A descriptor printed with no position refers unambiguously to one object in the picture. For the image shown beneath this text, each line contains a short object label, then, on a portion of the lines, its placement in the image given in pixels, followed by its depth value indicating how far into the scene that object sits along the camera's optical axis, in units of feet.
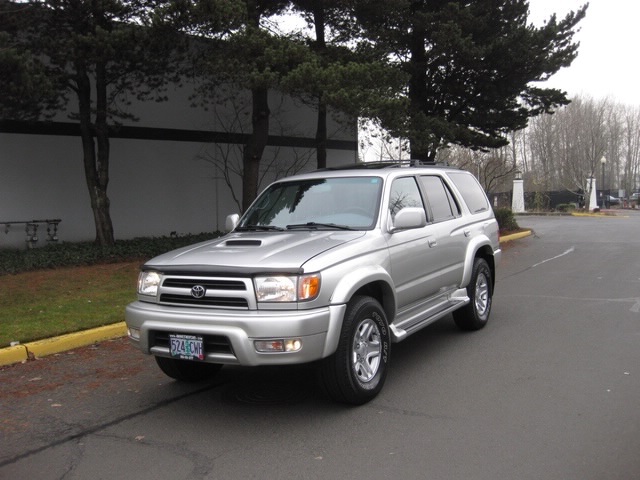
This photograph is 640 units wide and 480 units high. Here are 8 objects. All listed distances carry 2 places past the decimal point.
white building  45.19
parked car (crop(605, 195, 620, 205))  177.48
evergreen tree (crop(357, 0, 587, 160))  53.36
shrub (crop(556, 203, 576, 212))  143.41
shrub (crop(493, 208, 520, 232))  73.72
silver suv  14.10
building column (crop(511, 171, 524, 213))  142.72
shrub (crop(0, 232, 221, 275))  38.24
